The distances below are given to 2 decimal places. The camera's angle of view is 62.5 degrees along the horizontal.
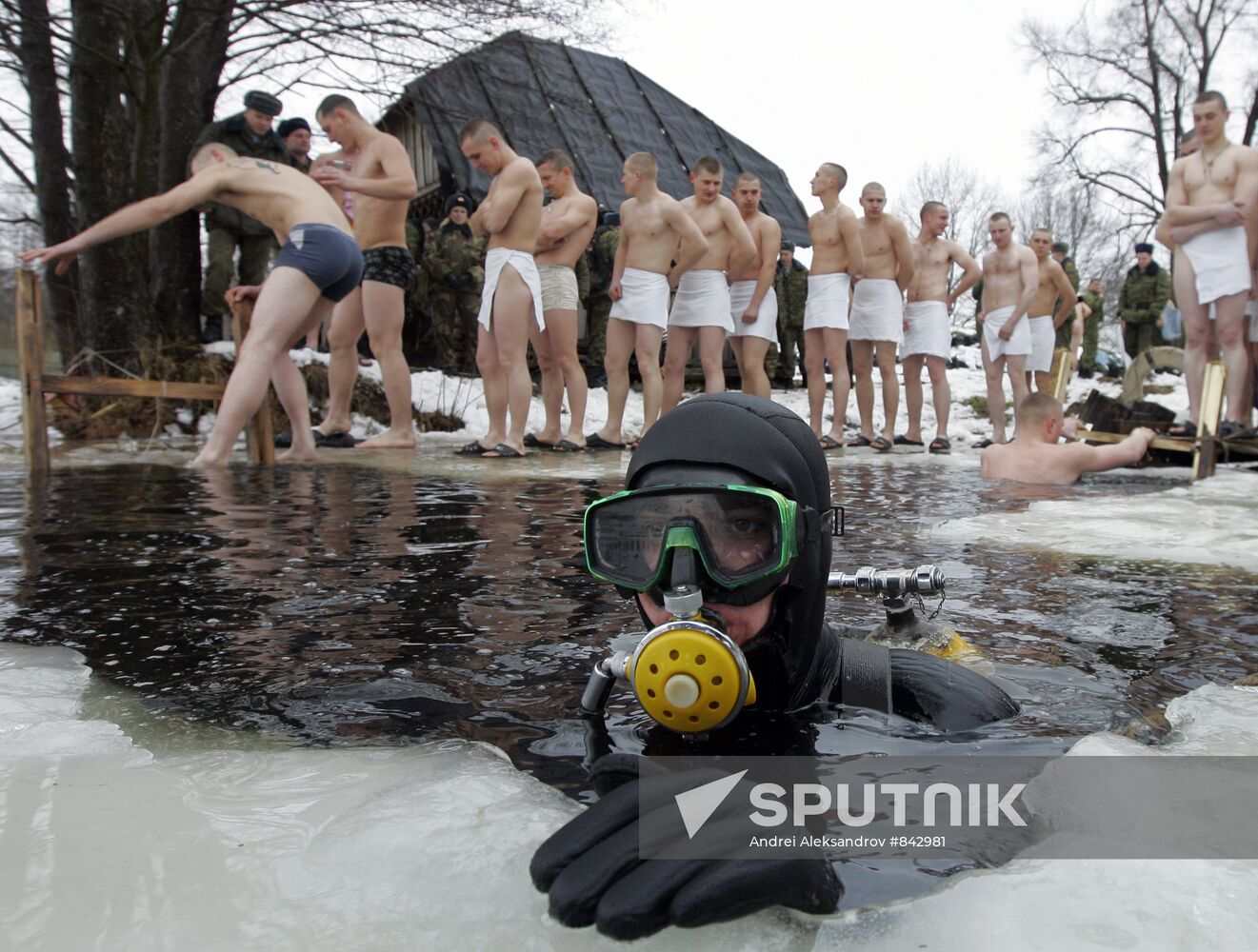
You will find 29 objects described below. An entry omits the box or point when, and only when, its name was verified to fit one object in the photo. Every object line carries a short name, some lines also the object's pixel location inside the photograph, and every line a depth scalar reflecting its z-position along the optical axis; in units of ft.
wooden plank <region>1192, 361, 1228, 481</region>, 21.13
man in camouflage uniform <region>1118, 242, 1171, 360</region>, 56.34
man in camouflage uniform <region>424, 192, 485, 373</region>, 39.06
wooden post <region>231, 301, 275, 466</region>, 22.49
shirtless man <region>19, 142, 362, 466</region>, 20.21
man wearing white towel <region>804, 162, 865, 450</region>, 30.86
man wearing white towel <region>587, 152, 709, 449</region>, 27.86
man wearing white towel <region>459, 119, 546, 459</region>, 23.94
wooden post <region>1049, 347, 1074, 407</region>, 32.91
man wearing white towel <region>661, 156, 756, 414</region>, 28.86
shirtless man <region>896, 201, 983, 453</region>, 34.27
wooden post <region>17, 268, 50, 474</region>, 19.79
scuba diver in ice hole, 3.74
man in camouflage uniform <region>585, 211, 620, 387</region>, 42.73
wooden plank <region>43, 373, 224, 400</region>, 20.79
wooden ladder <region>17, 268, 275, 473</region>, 19.90
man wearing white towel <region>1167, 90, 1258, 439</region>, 22.06
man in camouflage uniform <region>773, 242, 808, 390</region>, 51.11
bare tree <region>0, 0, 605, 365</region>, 31.73
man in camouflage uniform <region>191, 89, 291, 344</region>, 28.89
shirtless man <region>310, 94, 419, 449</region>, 23.25
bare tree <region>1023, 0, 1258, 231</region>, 76.38
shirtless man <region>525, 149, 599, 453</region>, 27.37
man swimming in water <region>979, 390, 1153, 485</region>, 21.07
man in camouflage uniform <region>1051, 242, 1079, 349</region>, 47.52
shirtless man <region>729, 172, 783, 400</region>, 30.63
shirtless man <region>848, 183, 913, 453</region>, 31.76
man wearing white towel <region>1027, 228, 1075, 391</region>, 37.01
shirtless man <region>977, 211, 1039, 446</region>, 34.47
